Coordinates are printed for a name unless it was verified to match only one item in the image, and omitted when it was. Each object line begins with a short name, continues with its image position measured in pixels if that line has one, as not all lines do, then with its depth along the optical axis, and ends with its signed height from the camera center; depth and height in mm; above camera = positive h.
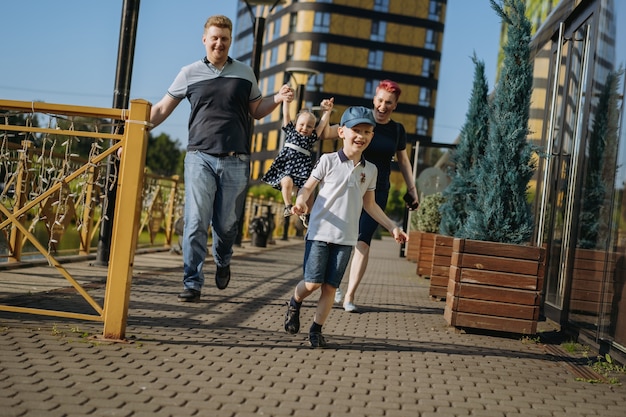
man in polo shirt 7223 +589
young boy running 5965 +28
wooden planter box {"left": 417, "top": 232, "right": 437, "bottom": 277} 14812 -411
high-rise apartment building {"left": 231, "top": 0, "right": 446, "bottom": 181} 80812 +15878
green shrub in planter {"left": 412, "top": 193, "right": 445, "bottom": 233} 18422 +324
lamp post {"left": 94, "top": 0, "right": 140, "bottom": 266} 10852 +1533
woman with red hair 8414 +522
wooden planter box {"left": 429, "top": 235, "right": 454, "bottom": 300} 10797 -421
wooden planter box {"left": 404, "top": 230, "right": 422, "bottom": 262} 21191 -467
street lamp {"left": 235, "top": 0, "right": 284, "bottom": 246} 19219 +3910
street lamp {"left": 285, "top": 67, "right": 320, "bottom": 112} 26312 +4323
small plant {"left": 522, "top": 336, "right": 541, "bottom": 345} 7648 -858
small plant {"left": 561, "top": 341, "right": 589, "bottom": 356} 7195 -846
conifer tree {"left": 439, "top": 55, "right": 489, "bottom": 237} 11766 +1154
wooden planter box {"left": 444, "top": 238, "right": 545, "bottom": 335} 7688 -433
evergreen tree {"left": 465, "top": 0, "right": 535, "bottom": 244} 8156 +777
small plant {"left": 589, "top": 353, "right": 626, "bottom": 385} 6081 -847
